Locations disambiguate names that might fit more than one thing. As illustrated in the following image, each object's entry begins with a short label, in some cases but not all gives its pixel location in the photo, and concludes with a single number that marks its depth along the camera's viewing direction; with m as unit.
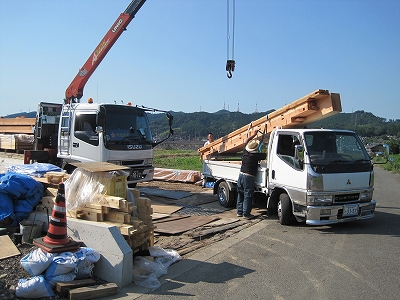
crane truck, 9.97
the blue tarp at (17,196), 6.25
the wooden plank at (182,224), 7.33
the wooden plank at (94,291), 4.14
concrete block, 4.66
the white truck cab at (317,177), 7.29
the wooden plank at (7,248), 5.23
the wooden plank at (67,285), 4.21
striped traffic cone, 4.65
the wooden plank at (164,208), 9.13
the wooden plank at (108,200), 5.36
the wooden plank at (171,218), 8.09
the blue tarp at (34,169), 7.63
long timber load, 8.41
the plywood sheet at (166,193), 11.37
